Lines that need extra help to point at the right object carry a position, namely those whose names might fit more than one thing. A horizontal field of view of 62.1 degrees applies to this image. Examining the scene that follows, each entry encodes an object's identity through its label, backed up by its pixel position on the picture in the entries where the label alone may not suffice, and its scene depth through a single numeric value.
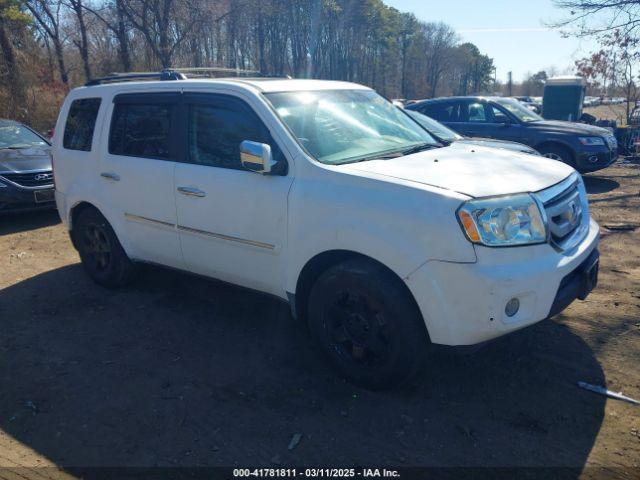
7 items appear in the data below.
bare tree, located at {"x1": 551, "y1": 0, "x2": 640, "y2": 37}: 13.41
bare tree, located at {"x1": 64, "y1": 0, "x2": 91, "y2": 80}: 22.40
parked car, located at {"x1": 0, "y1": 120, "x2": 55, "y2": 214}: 7.71
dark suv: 10.04
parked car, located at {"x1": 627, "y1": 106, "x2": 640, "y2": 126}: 17.09
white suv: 2.89
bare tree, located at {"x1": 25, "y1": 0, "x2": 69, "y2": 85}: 26.88
